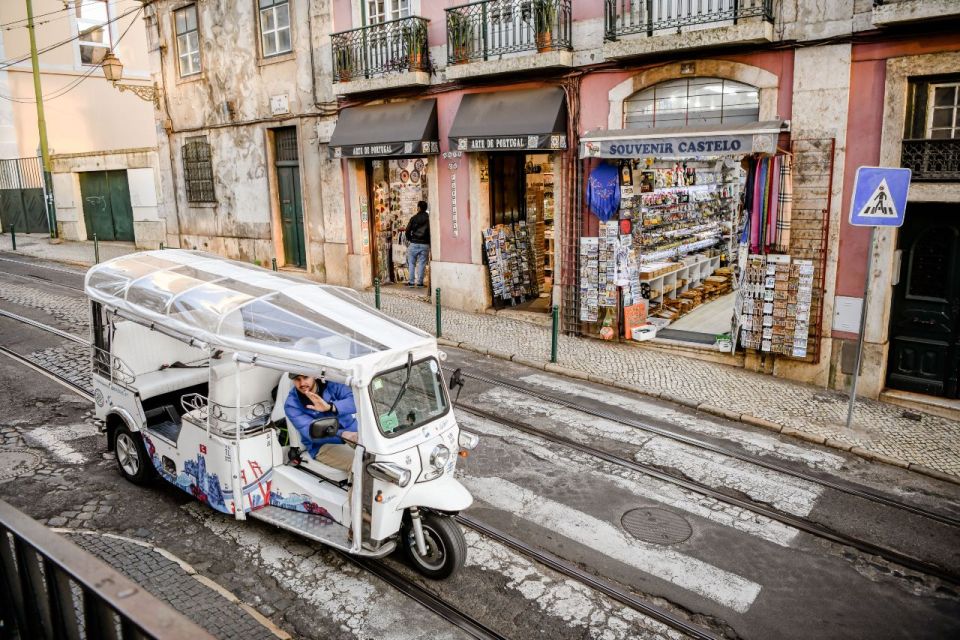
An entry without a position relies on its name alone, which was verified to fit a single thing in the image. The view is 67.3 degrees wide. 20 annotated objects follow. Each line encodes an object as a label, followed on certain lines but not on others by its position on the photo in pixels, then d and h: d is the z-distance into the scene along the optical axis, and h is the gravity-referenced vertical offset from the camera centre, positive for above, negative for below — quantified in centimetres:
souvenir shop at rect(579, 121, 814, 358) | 1044 -135
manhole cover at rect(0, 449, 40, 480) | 739 -290
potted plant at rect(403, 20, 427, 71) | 1449 +258
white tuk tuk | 532 -193
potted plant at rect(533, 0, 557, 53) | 1254 +255
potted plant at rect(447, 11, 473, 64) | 1382 +259
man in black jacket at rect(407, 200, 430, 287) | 1592 -150
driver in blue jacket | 586 -188
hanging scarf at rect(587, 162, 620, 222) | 1208 -38
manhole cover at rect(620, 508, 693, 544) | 635 -318
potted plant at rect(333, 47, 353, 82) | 1592 +241
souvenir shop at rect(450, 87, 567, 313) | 1284 -17
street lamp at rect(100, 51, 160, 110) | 1977 +293
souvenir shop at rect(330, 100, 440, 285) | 1473 +20
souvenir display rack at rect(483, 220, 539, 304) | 1463 -187
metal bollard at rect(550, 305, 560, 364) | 1116 -256
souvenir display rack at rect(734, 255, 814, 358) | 1040 -200
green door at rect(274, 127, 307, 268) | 1821 -49
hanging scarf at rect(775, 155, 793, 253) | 1023 -52
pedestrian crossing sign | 815 -40
